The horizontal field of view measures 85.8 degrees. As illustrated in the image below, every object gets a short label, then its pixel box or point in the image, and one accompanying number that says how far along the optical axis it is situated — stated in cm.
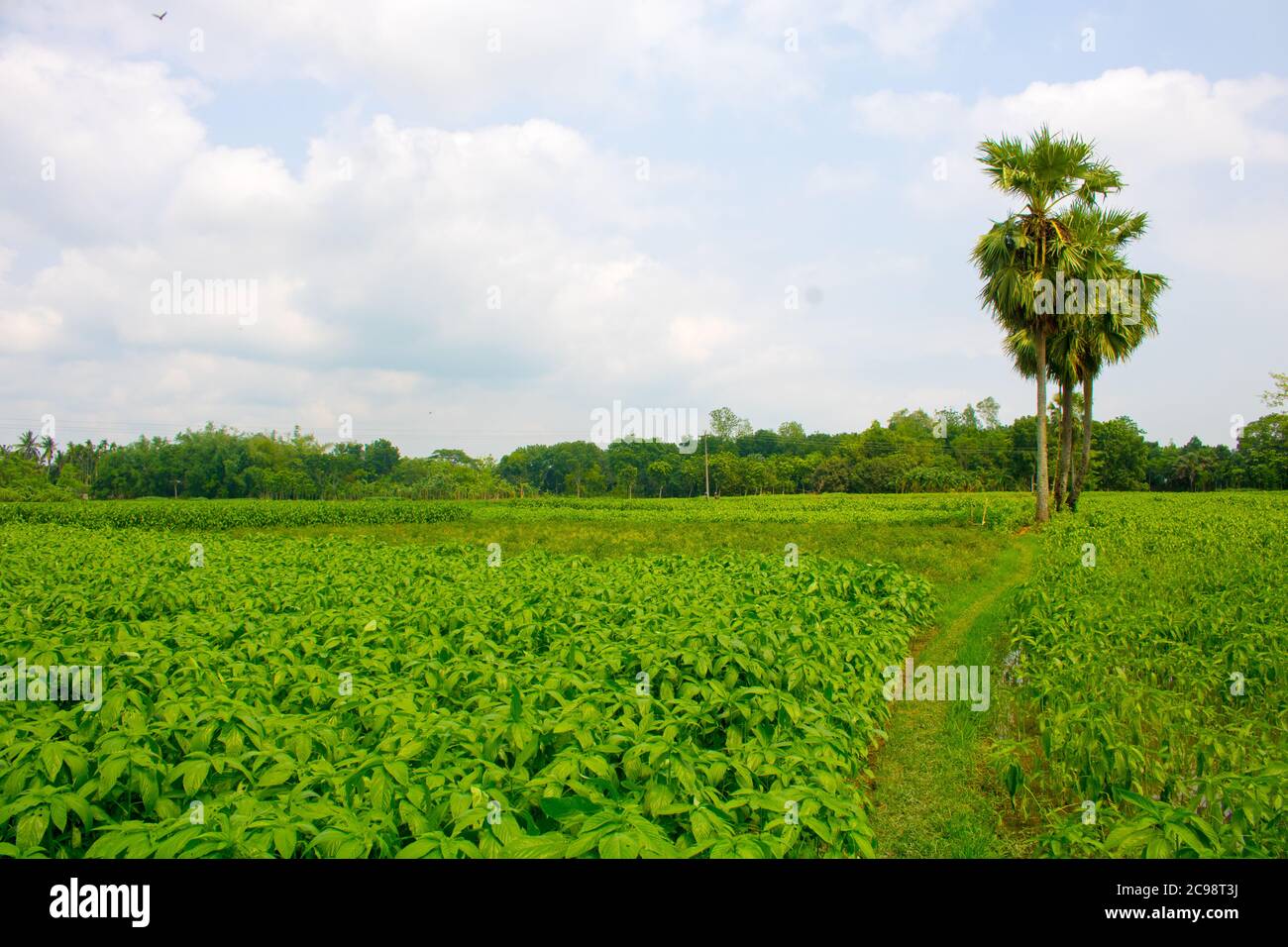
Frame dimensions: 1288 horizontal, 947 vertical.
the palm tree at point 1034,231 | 2361
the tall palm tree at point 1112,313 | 2642
